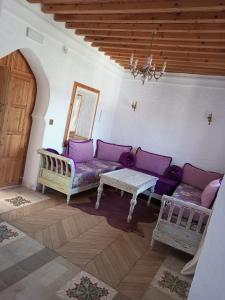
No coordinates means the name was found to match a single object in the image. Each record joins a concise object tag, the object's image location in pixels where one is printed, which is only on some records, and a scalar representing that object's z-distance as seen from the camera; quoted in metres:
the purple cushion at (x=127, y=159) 5.24
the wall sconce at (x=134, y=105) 5.63
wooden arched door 3.47
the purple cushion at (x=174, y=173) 4.81
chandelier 3.18
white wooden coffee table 3.57
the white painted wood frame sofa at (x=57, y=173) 3.77
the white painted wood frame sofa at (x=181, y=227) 2.76
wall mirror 5.17
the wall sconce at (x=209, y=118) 4.83
